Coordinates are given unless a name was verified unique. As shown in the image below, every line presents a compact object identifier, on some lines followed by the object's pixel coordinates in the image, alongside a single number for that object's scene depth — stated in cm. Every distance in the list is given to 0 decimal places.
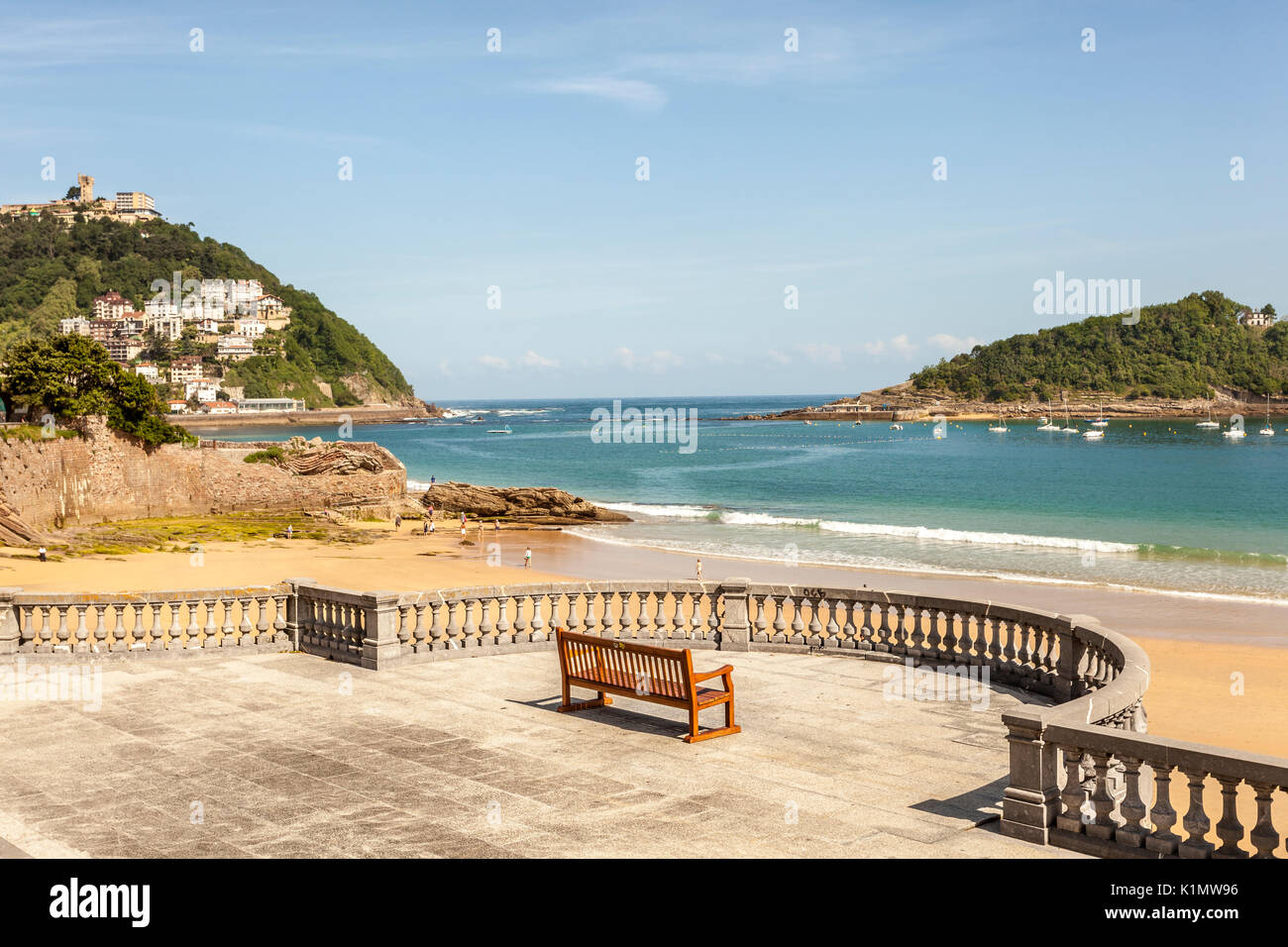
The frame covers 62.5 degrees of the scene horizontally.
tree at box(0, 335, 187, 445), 5169
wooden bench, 988
